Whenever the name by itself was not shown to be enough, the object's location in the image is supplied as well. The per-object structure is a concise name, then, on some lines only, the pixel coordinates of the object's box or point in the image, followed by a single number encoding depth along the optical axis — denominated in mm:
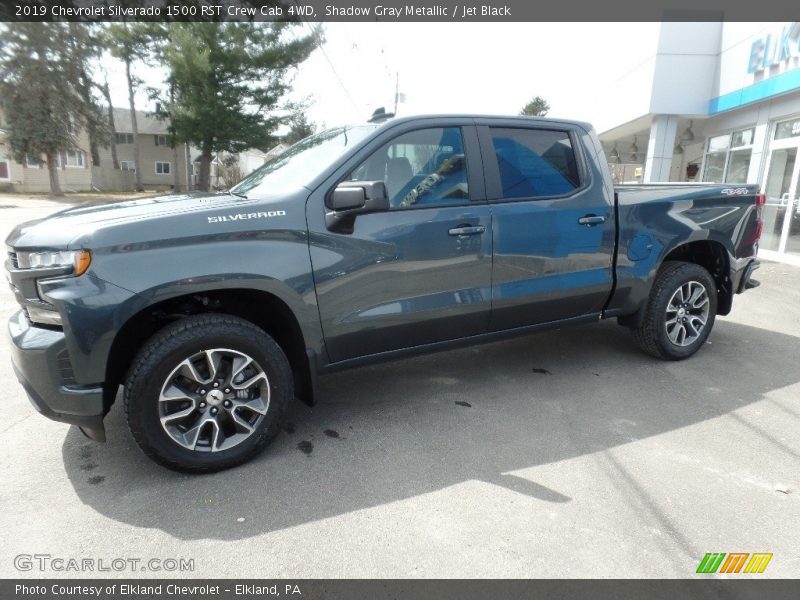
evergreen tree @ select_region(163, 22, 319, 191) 25406
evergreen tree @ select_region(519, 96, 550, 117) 66500
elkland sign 9984
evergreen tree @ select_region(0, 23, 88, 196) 29688
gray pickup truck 2650
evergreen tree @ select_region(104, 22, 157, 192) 30391
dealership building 10523
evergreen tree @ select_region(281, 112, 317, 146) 30188
